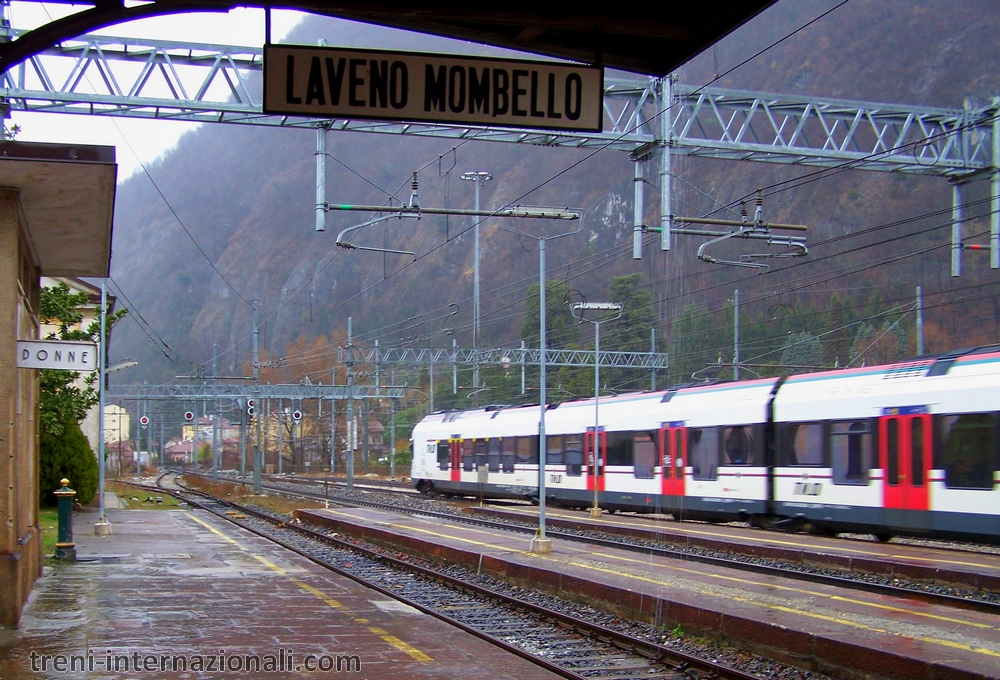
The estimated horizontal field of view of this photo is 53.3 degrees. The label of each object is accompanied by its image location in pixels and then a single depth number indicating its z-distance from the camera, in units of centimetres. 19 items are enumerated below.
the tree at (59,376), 2320
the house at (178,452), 13170
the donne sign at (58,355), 1096
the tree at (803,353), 4405
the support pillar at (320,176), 1563
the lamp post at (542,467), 1706
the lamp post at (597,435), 2547
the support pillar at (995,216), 1795
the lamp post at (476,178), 4198
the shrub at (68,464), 2922
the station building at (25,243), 959
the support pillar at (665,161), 1557
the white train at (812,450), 1627
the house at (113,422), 10219
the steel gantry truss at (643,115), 1553
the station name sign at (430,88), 625
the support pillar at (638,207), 1642
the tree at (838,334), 4386
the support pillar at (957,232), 1777
